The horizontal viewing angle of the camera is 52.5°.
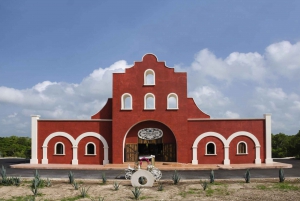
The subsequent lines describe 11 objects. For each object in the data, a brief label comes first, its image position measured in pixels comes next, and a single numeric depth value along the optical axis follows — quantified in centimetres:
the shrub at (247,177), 1550
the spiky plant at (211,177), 1536
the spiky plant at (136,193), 1229
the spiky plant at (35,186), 1319
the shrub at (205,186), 1370
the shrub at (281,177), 1570
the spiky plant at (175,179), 1538
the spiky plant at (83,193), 1268
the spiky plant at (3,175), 1559
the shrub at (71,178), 1587
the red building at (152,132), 2488
